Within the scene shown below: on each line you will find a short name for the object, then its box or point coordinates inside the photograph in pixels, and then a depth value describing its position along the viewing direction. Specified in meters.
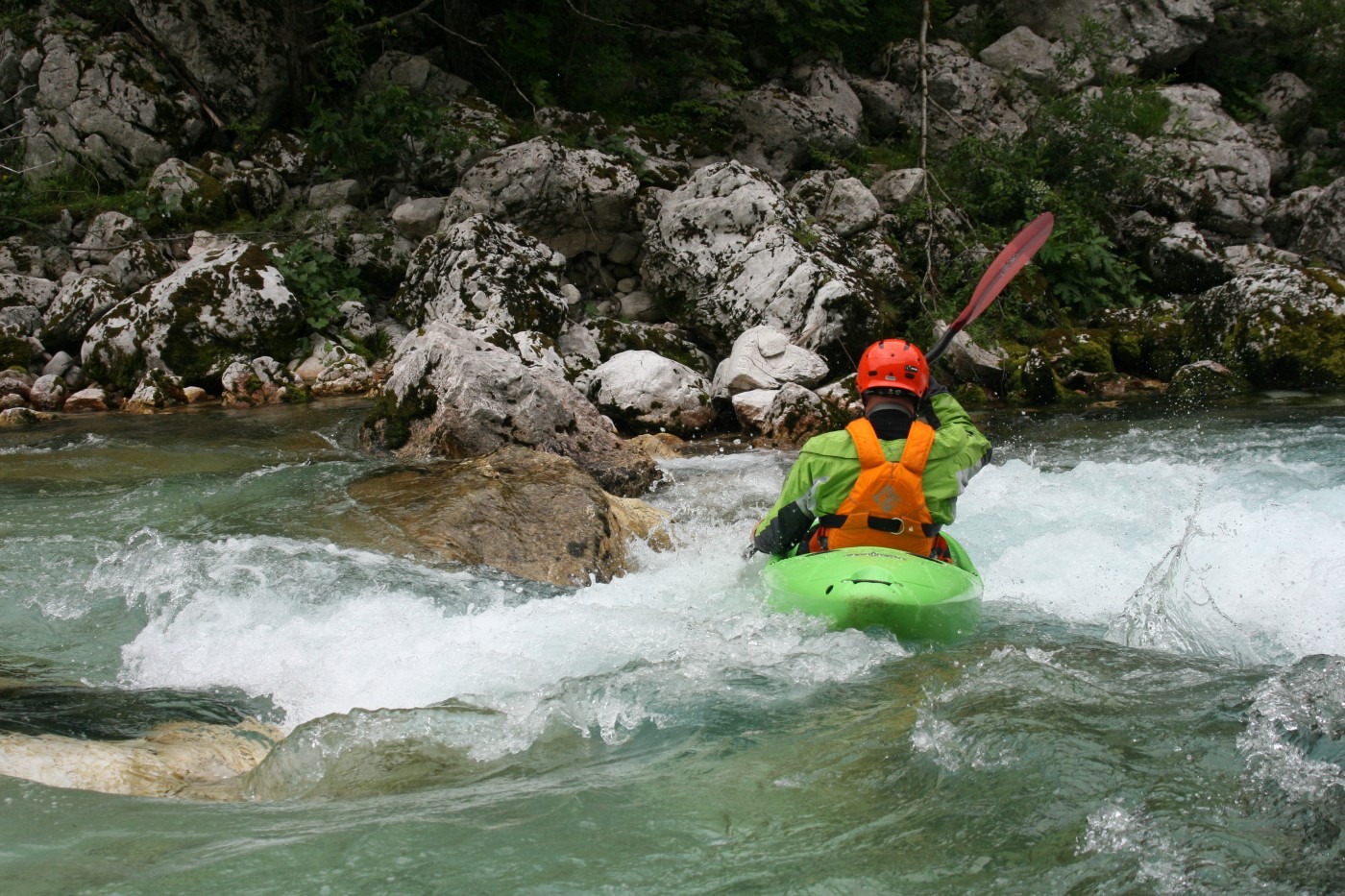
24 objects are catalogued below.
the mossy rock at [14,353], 9.57
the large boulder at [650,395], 8.45
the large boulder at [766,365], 8.80
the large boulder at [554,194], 11.21
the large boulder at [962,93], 15.28
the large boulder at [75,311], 9.98
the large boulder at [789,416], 8.13
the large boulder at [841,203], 11.70
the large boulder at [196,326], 9.59
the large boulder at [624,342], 9.89
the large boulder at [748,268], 9.52
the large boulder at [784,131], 13.59
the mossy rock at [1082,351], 10.32
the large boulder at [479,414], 6.80
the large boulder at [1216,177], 13.61
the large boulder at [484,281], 9.64
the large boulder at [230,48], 12.61
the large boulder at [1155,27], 16.84
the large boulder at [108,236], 11.03
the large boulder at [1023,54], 16.39
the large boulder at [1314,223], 12.92
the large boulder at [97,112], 12.03
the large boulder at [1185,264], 12.14
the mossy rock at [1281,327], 9.61
